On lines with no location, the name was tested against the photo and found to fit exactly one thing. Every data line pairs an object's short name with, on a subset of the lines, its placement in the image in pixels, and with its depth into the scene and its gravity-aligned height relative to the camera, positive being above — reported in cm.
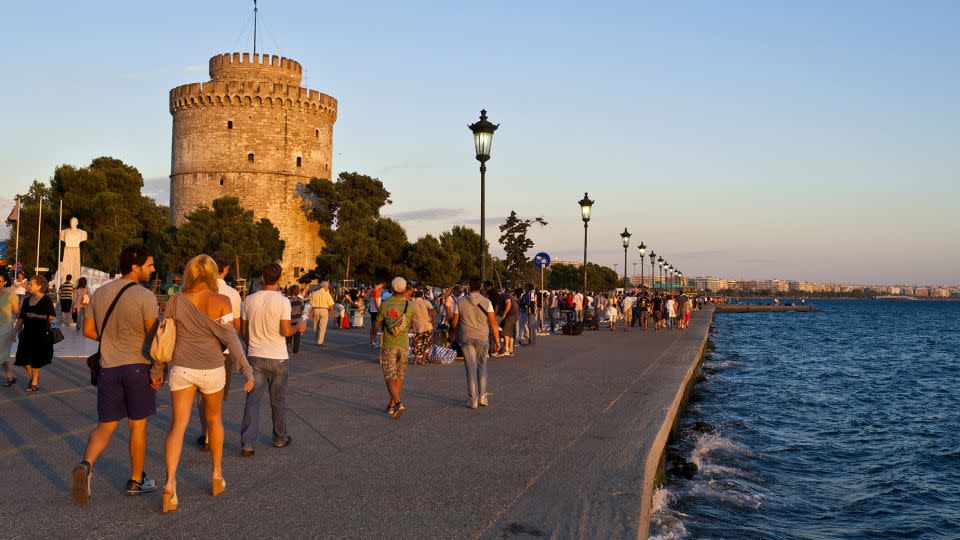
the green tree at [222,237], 5078 +313
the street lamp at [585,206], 2505 +274
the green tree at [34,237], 5400 +309
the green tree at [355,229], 5425 +424
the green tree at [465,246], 6197 +356
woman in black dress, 1034 -61
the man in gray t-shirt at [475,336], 963 -53
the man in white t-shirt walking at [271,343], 708 -49
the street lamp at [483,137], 1508 +291
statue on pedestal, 2306 +100
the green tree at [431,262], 5675 +202
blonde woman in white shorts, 541 -43
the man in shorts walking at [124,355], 533 -47
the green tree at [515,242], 4562 +289
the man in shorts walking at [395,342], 884 -57
